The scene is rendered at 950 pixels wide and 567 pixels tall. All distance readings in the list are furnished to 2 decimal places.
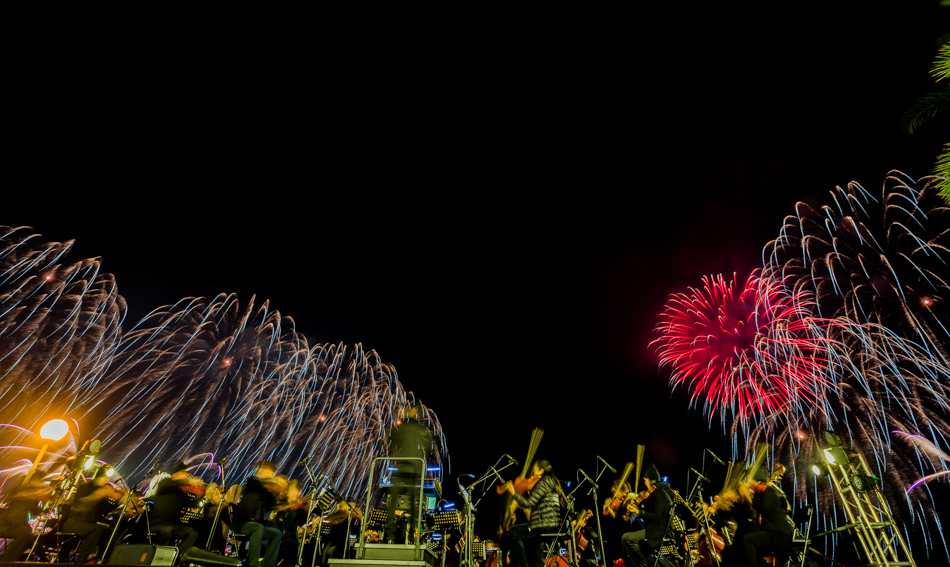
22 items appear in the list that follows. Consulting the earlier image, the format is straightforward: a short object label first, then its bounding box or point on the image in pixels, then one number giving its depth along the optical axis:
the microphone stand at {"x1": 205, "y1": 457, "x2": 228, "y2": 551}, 11.62
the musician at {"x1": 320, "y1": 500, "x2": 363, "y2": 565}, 12.45
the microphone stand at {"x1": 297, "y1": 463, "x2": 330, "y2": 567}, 11.11
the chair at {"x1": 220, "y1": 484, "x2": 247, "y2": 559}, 12.73
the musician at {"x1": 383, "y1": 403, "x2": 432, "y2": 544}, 8.62
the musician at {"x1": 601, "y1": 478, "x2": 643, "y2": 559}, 13.36
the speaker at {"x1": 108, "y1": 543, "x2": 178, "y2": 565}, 7.13
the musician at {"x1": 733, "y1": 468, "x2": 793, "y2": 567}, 9.03
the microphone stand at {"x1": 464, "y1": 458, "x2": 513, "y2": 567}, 8.96
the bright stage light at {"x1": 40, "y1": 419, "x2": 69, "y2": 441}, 14.33
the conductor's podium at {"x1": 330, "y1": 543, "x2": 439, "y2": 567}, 7.50
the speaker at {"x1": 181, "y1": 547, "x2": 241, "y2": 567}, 8.56
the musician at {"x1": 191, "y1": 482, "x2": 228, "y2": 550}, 12.05
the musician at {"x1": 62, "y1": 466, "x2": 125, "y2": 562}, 10.76
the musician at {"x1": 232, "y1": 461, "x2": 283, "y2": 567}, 9.64
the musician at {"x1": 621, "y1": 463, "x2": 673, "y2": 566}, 10.91
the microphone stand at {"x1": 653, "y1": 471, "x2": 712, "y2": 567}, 10.79
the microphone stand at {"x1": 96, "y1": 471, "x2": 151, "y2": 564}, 10.24
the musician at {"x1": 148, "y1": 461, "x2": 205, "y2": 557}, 9.59
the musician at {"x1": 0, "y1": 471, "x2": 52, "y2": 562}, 10.21
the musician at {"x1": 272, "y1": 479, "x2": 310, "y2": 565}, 11.33
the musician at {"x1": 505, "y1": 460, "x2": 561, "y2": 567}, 10.34
